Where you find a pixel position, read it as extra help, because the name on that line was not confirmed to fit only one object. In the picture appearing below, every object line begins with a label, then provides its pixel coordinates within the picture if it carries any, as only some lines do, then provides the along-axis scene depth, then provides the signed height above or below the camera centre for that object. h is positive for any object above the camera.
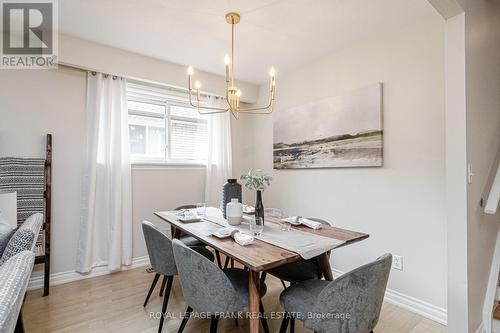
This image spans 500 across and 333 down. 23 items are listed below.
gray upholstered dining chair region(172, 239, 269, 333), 1.38 -0.65
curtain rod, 2.69 +1.03
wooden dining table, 1.31 -0.46
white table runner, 1.45 -0.45
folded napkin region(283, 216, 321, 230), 1.95 -0.43
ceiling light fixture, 2.05 +0.60
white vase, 1.99 -0.35
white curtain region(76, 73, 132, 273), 2.79 -0.15
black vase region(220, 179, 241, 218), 2.21 -0.20
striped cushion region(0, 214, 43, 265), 1.41 -0.41
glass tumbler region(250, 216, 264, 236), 1.86 -0.42
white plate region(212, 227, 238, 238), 1.68 -0.43
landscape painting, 2.47 +0.38
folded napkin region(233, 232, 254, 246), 1.54 -0.43
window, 3.25 +0.53
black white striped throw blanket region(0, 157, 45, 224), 2.36 -0.13
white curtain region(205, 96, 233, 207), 3.61 +0.18
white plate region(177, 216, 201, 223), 2.17 -0.43
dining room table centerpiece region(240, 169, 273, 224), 1.90 -0.12
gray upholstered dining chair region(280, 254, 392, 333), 1.21 -0.64
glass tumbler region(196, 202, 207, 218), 2.41 -0.42
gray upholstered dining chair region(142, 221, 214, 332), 1.89 -0.64
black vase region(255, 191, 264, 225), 1.93 -0.30
